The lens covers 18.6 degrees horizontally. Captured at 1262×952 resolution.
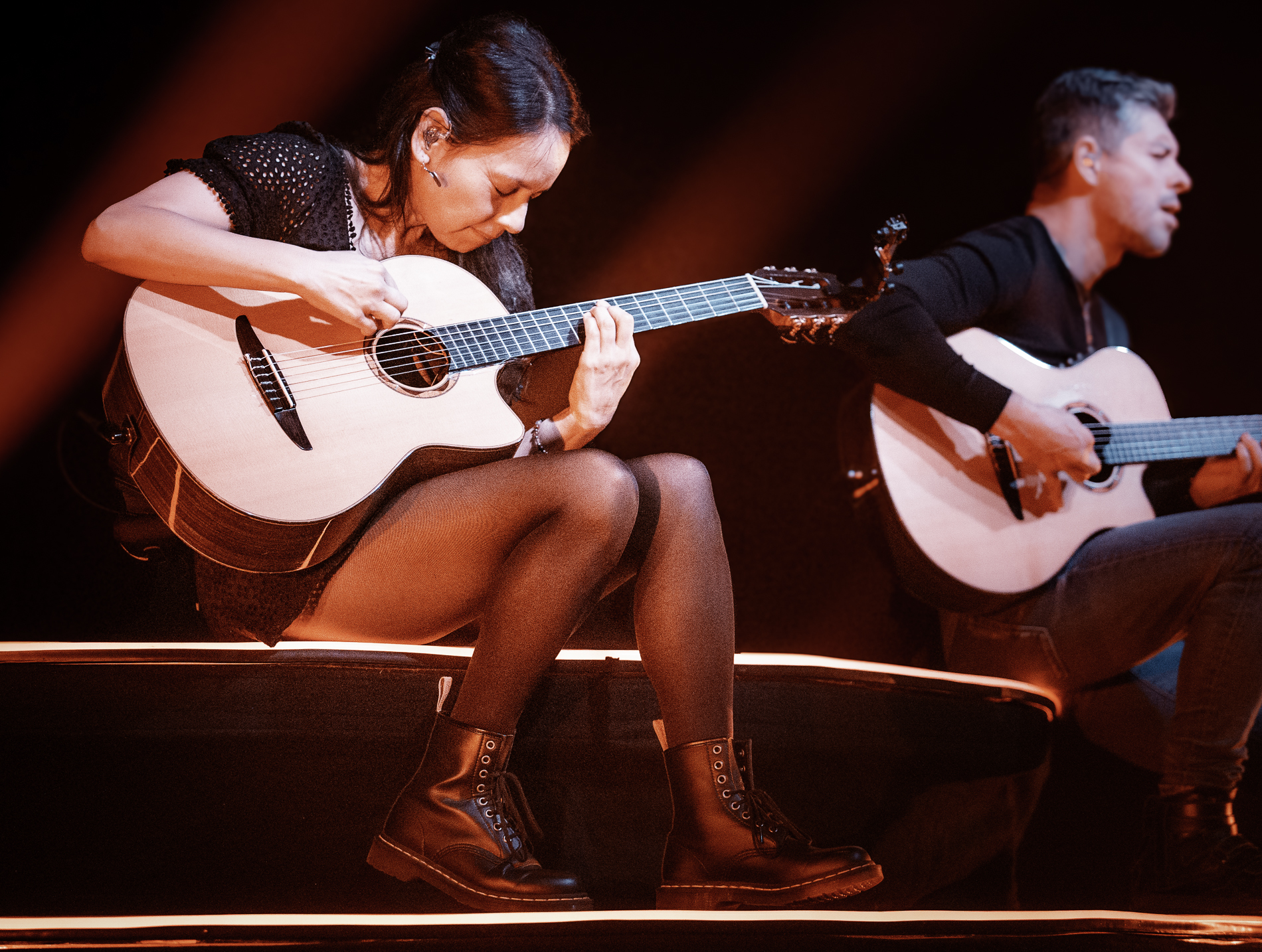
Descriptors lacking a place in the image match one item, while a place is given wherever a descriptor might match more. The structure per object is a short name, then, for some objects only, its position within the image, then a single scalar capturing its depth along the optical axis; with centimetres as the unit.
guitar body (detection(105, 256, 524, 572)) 456
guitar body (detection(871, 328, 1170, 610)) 509
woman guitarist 457
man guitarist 493
